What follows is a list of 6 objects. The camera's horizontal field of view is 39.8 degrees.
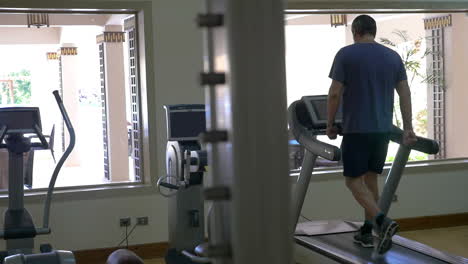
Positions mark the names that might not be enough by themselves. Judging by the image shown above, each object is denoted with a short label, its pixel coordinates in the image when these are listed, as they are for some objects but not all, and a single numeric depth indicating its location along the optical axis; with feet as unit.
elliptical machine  12.87
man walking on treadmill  12.51
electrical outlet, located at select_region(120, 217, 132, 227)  17.56
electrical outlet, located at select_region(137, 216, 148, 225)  17.71
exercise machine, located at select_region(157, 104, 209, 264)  14.55
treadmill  12.48
